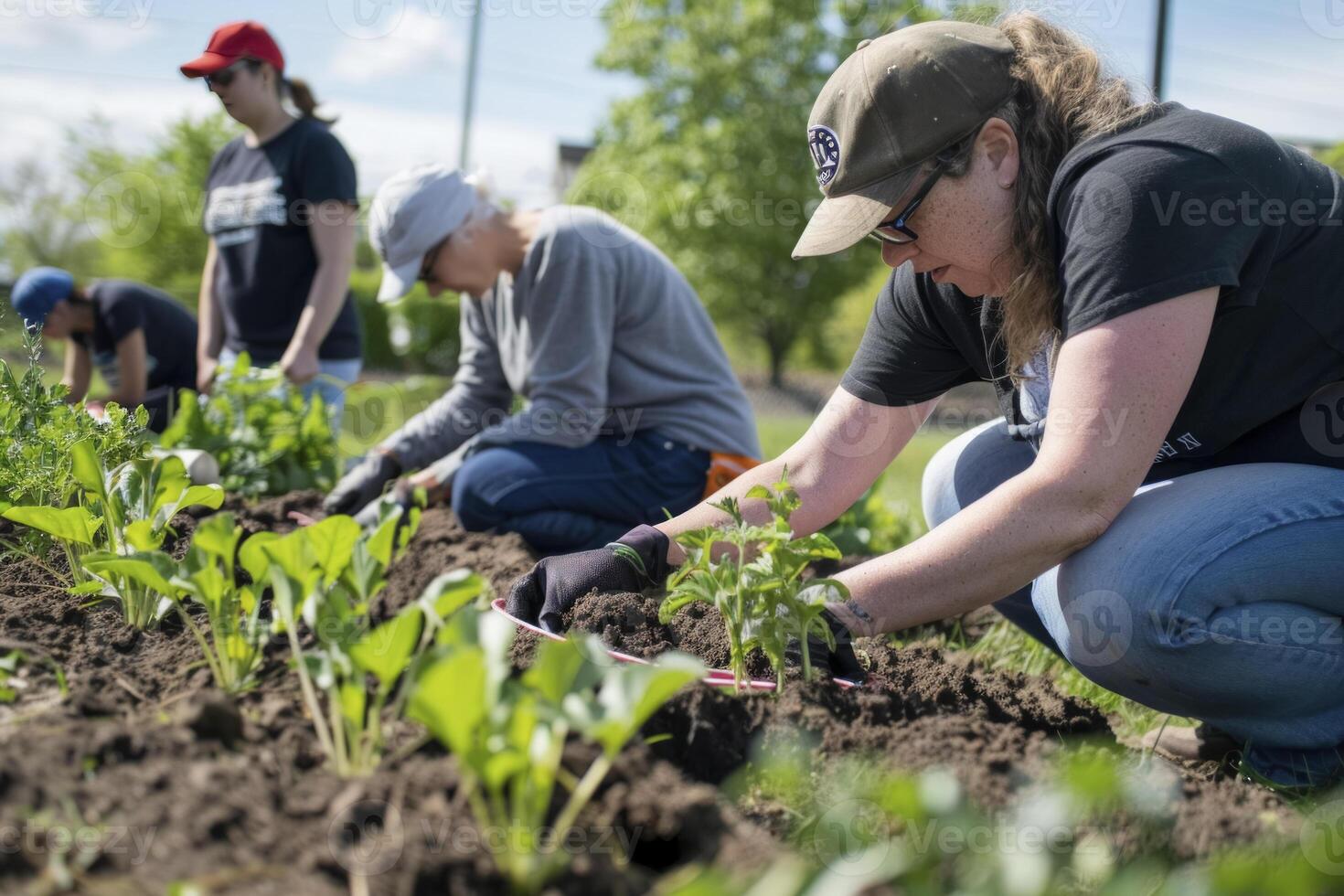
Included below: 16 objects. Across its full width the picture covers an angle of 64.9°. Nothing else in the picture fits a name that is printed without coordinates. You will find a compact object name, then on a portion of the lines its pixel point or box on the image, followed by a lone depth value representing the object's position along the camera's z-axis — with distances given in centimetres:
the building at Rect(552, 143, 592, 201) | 3456
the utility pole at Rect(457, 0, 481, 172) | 1546
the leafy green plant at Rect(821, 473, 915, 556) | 328
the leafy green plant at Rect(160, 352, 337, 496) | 340
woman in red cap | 399
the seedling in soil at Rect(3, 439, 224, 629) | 174
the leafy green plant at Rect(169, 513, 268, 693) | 132
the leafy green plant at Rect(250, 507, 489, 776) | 115
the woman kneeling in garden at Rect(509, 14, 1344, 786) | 157
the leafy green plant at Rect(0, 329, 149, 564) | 196
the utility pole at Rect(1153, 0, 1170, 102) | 675
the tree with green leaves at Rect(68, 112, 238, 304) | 1348
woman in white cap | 332
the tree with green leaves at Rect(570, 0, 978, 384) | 1969
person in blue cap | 455
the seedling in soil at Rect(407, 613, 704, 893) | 90
